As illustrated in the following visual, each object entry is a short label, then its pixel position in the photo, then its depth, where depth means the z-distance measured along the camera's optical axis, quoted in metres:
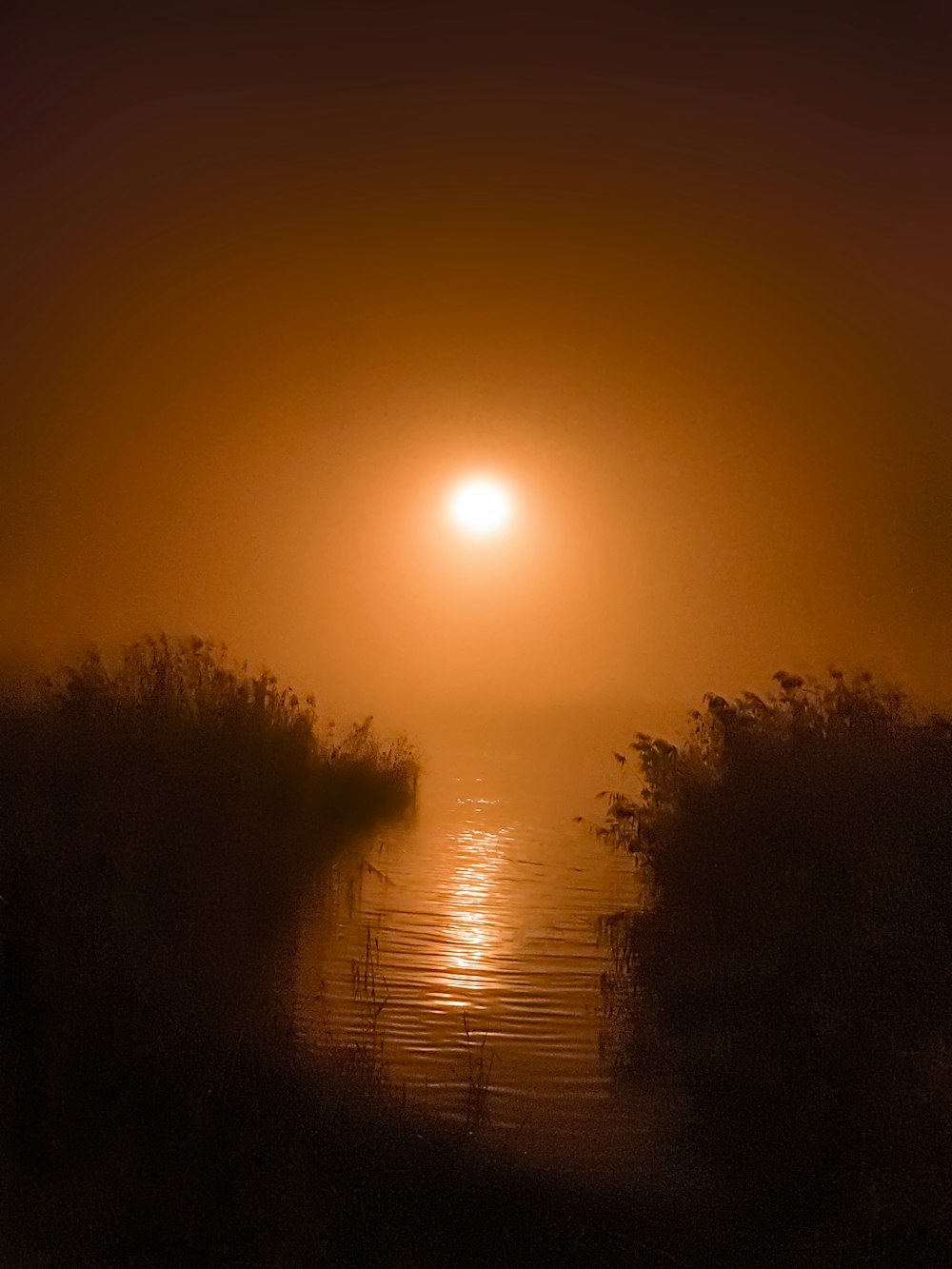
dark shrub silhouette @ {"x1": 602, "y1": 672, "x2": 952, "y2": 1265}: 23.90
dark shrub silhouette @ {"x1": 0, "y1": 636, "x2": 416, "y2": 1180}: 24.51
